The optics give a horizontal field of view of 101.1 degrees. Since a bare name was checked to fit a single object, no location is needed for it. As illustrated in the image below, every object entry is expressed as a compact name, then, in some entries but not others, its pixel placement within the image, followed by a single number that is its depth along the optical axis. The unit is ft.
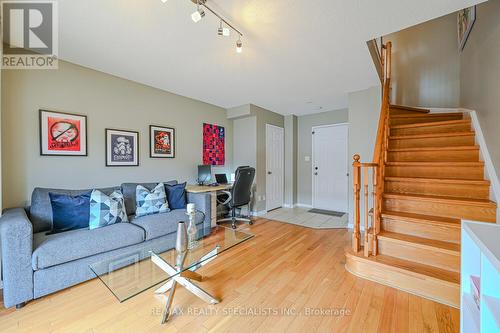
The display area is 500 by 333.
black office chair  11.12
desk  10.31
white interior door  15.21
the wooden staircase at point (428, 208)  5.74
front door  14.94
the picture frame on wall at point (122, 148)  9.00
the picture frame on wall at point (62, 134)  7.38
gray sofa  5.09
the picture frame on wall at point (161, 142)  10.48
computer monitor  12.31
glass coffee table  4.38
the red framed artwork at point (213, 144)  13.14
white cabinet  2.47
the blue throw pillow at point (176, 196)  9.57
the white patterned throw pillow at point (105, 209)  6.95
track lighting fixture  4.92
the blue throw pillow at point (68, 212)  6.64
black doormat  14.29
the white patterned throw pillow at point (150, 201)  8.52
